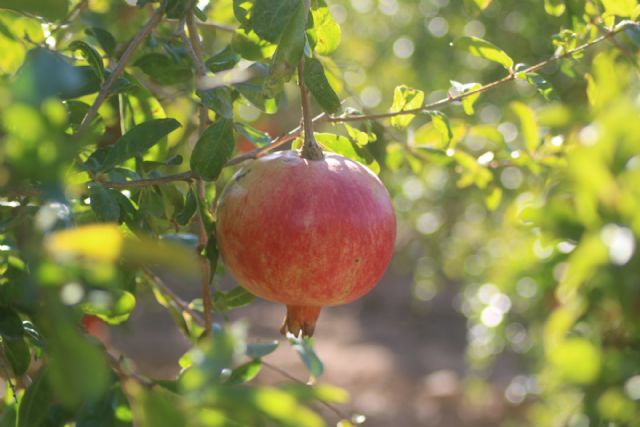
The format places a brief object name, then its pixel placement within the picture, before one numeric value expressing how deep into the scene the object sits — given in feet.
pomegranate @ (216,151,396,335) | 4.58
